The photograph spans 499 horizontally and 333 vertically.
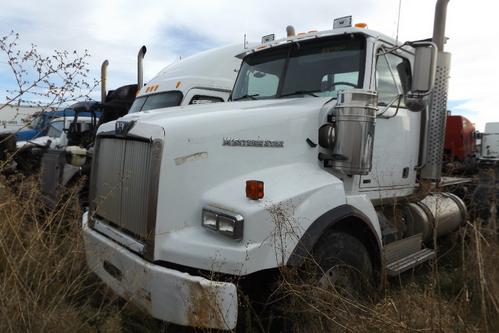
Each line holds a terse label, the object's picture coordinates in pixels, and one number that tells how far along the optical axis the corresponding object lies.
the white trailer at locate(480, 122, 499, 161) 13.88
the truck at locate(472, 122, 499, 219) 5.33
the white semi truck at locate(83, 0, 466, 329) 2.67
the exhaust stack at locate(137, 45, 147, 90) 9.34
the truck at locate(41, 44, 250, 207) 7.34
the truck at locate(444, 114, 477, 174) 10.58
